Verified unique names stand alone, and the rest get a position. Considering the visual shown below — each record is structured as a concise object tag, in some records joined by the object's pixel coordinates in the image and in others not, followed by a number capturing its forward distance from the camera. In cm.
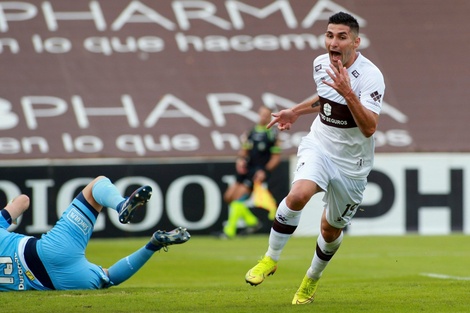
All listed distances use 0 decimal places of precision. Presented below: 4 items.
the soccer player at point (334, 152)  1573
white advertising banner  3719
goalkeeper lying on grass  1712
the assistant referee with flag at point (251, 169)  3569
